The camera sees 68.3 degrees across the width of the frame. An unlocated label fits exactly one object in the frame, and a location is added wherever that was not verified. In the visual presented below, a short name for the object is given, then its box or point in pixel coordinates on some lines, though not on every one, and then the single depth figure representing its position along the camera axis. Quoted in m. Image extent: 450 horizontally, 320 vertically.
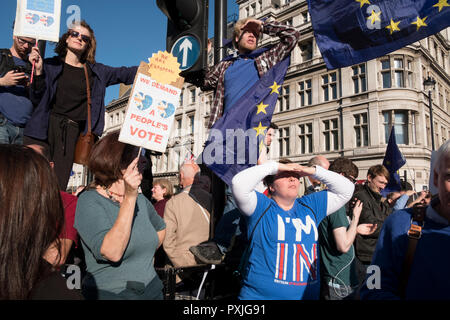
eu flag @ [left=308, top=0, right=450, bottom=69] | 2.92
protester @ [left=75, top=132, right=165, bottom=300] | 1.82
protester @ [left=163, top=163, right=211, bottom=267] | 3.17
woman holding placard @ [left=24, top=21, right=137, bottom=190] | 2.82
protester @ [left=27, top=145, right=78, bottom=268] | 2.03
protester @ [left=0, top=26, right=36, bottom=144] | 2.82
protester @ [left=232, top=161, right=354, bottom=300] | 2.35
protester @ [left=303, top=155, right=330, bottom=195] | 3.59
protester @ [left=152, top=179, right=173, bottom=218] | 5.13
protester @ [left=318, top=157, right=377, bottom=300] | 2.83
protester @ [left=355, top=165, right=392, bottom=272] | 3.44
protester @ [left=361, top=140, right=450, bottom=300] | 1.55
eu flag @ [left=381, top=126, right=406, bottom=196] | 7.15
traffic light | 2.95
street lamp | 15.52
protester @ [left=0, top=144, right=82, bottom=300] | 1.01
